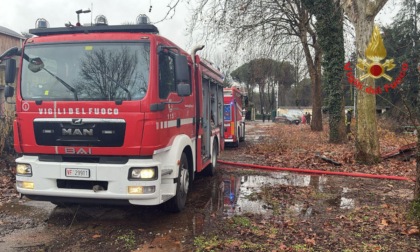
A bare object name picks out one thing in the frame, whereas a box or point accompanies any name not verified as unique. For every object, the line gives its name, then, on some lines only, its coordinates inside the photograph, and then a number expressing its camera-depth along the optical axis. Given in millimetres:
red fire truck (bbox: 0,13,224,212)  4879
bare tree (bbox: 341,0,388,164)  9266
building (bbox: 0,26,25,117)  24344
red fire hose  8554
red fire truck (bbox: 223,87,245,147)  14995
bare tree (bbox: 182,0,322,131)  14588
